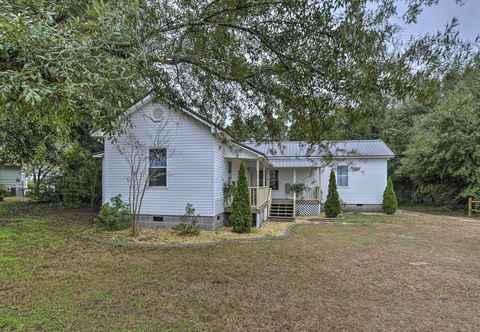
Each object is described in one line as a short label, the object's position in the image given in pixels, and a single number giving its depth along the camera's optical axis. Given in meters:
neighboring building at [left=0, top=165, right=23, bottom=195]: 27.48
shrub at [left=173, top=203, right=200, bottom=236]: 9.79
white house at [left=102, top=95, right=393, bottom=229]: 10.64
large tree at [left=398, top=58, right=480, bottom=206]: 15.99
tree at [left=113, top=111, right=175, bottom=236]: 11.02
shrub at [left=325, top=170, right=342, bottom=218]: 14.54
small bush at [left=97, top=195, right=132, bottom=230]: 10.23
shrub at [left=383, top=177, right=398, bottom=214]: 16.34
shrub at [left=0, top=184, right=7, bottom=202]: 20.72
